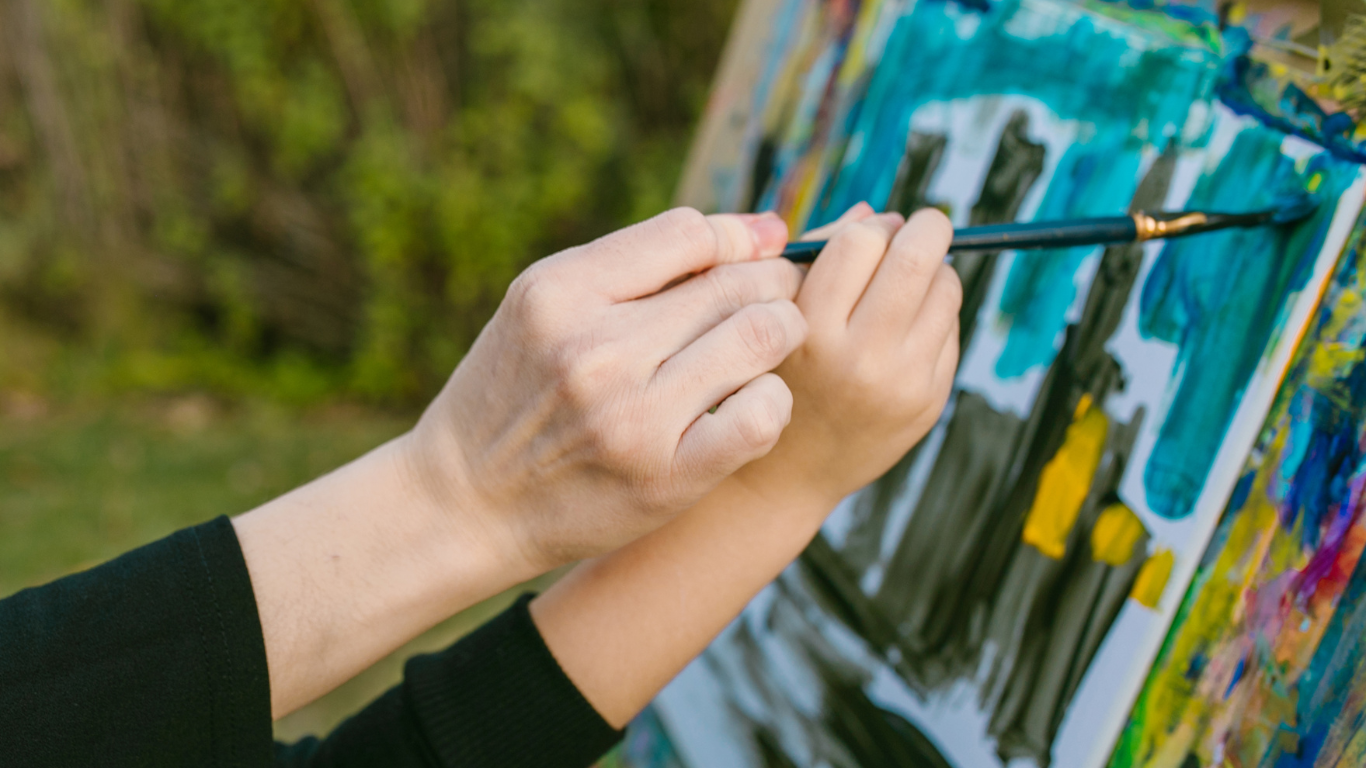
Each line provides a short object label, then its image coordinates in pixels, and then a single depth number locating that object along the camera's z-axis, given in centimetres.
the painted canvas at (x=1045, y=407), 66
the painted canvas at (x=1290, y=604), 55
